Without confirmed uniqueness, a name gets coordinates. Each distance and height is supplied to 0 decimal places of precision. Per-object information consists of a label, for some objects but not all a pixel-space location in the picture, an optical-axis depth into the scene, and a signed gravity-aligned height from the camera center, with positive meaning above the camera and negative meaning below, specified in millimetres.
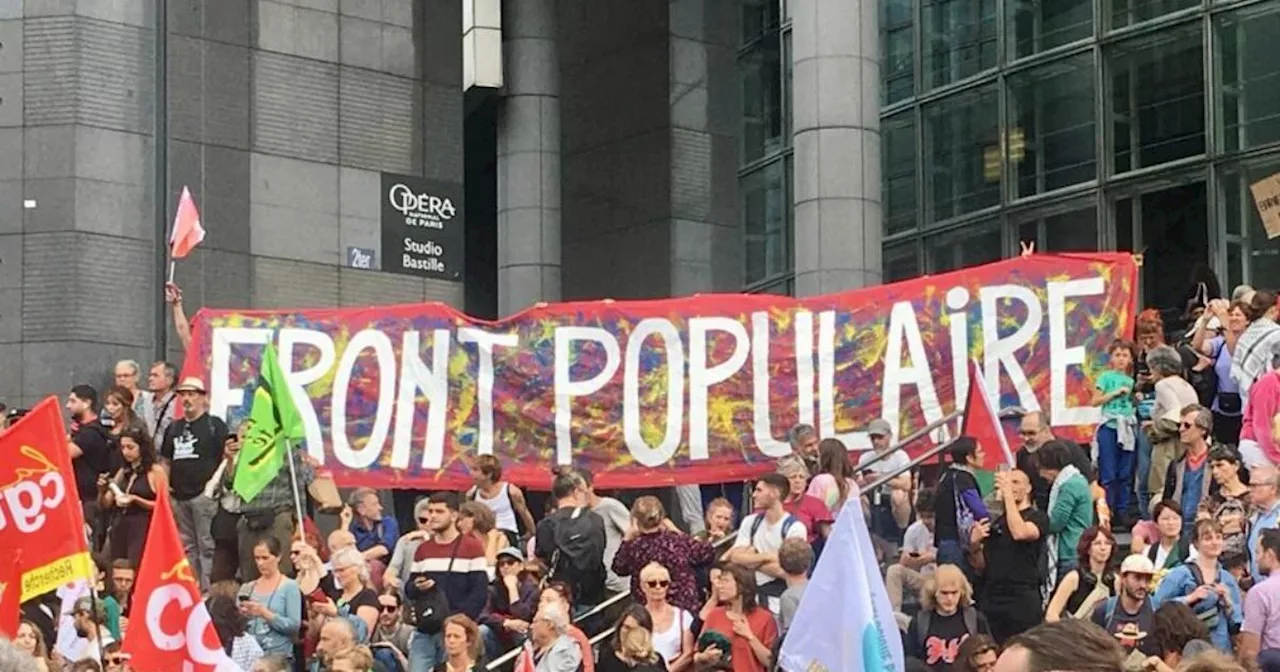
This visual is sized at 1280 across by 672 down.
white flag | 9812 -903
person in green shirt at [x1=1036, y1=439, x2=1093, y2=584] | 15086 -716
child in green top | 17125 -198
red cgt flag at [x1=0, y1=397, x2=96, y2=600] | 12625 -536
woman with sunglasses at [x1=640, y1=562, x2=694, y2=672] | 14570 -1371
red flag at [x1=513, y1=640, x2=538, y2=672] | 13431 -1475
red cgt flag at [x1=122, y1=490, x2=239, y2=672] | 11977 -1083
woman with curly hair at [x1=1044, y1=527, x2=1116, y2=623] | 14273 -1104
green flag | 16781 -193
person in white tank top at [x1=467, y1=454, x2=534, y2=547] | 17156 -656
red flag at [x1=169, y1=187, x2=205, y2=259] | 20359 +1546
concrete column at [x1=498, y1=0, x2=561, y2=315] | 34156 +3664
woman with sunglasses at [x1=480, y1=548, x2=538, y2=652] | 15453 -1319
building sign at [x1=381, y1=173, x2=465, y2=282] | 24719 +1887
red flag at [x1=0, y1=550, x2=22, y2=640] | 12391 -984
